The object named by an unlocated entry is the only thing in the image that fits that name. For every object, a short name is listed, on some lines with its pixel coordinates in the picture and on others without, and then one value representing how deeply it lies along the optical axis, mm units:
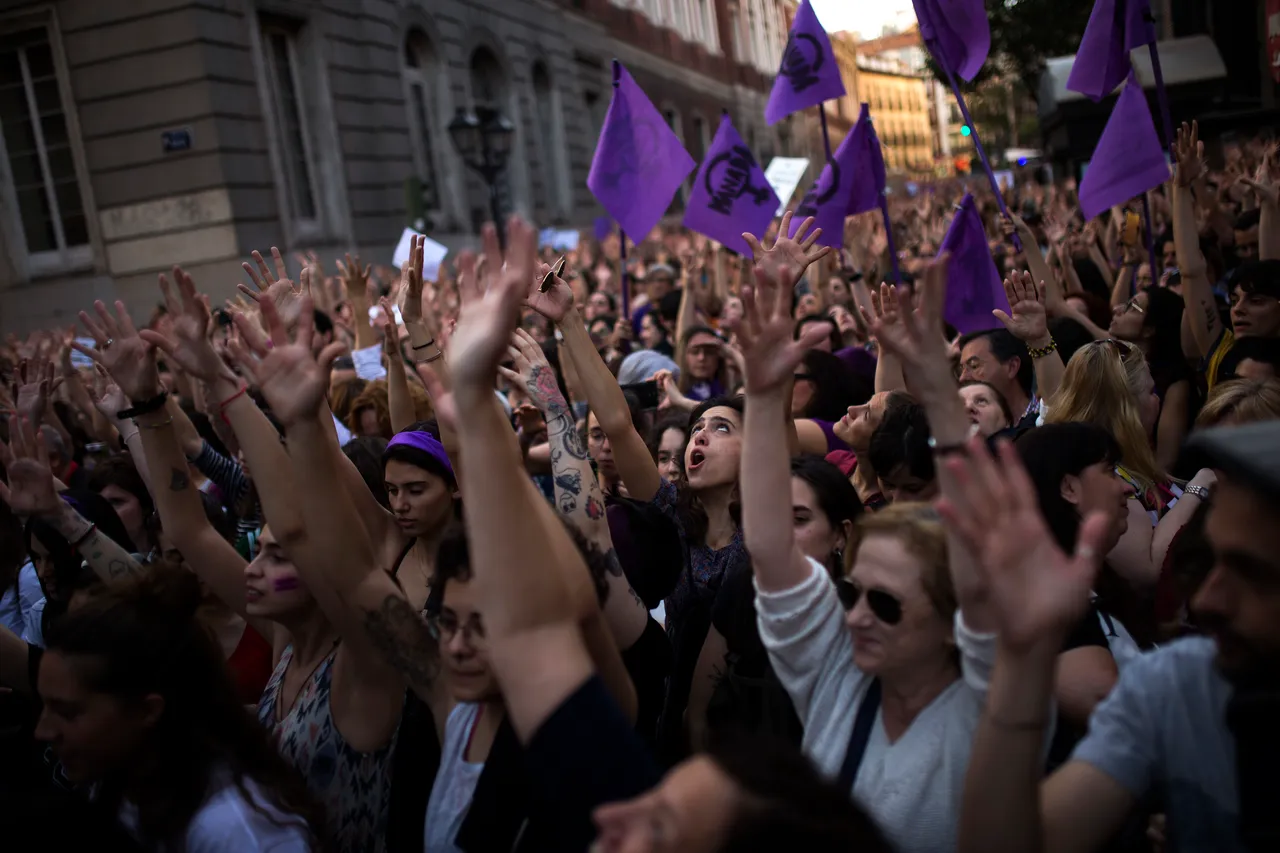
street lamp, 13156
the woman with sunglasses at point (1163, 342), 5070
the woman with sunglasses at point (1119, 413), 3723
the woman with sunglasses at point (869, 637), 1912
